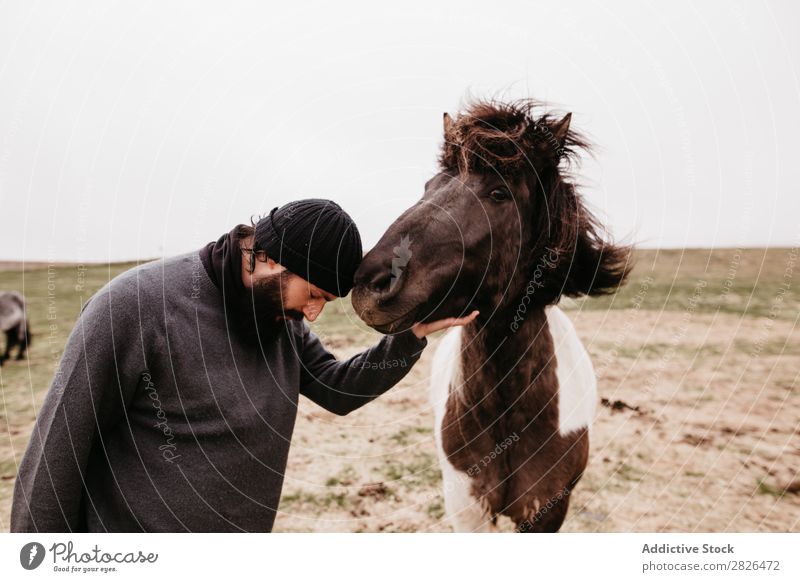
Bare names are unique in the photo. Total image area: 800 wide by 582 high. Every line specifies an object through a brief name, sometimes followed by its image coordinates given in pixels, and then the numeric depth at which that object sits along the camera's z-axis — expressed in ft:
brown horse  6.54
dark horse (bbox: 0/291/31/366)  28.02
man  5.48
